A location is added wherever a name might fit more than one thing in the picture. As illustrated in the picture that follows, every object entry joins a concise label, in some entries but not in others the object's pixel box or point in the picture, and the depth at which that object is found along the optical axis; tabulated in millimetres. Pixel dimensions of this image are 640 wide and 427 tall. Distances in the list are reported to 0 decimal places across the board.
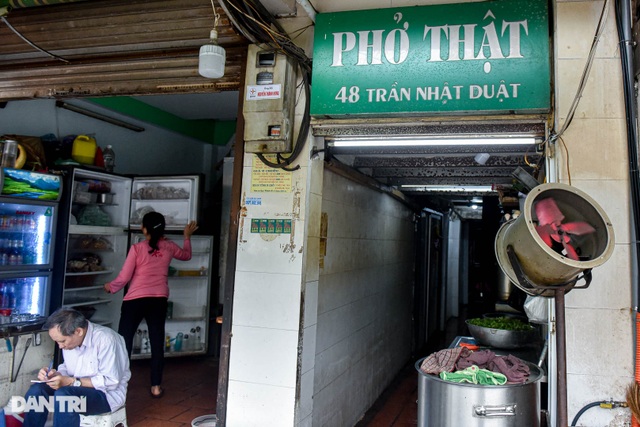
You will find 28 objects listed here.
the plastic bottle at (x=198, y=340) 6020
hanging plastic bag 2883
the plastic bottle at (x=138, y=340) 5763
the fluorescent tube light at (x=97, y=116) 5477
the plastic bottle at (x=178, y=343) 5918
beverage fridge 4387
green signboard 2725
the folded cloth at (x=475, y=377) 2475
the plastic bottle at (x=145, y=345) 5707
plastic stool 3025
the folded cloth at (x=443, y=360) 2656
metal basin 3449
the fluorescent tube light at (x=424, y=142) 3037
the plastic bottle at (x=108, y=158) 5723
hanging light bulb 2623
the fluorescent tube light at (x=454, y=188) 5670
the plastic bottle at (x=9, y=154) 4305
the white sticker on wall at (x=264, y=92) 2998
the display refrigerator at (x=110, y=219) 5414
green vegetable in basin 3542
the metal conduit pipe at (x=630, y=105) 2471
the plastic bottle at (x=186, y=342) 5991
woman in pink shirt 4488
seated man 2961
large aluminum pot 2379
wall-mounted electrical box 2973
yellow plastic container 5227
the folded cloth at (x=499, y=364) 2527
